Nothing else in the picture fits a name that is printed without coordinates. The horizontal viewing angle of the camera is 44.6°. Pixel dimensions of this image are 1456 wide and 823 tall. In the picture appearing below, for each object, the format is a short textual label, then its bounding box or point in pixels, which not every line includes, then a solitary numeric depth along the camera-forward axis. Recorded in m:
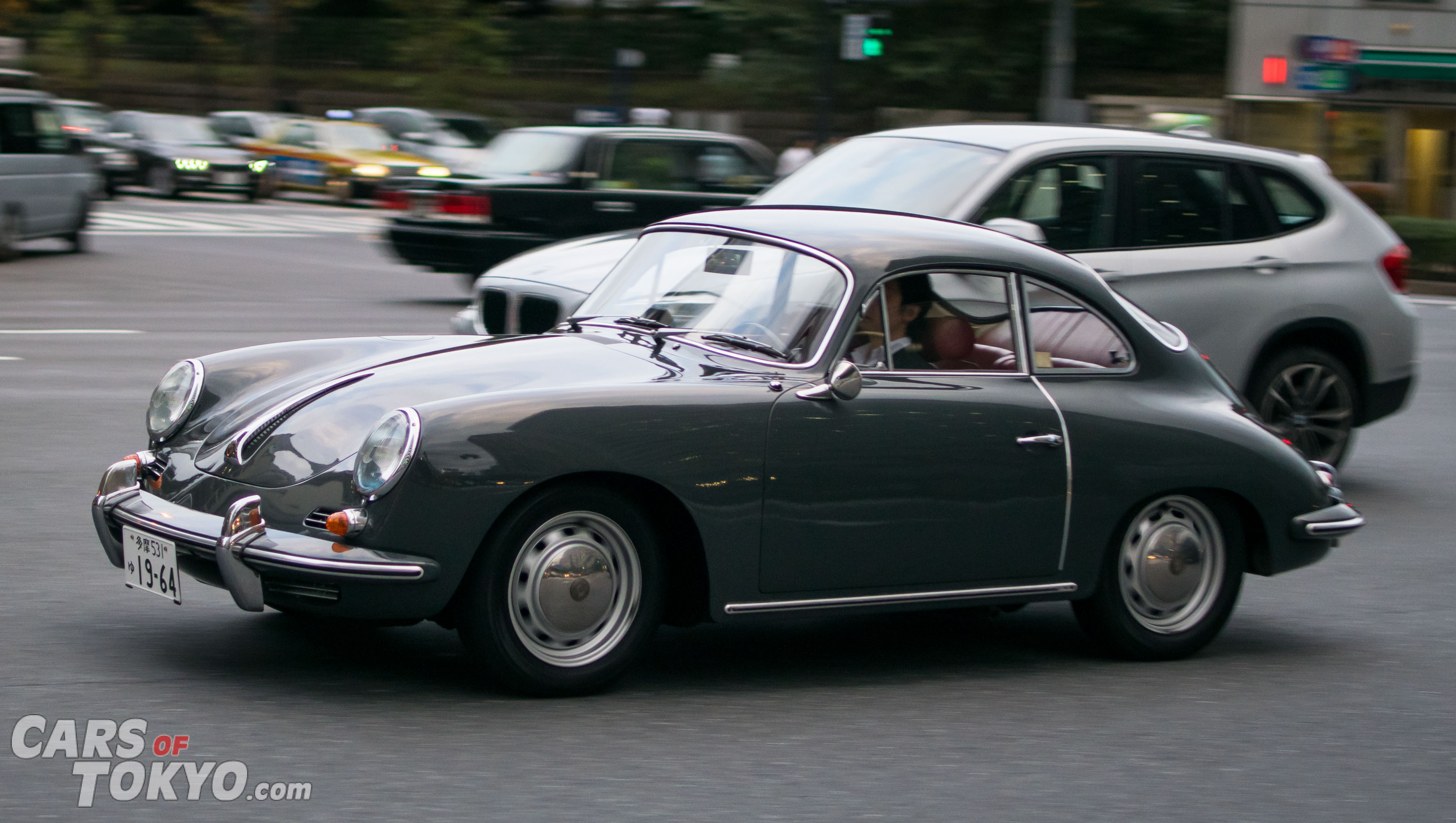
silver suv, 8.30
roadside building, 32.19
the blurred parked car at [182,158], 33.31
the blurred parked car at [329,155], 34.44
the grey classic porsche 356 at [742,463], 4.69
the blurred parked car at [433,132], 33.47
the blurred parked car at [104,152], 32.94
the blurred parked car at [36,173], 19.66
